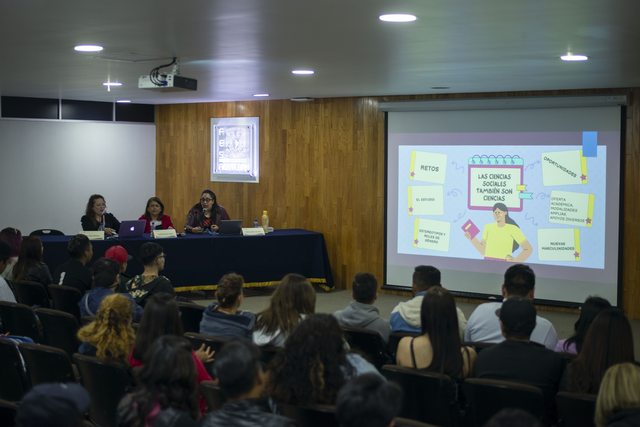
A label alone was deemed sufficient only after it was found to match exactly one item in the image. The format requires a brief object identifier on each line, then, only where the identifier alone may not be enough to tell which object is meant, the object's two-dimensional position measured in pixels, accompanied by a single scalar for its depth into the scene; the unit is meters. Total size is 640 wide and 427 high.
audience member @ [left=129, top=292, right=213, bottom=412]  4.14
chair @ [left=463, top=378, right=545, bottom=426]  3.73
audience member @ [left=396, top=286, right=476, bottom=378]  4.30
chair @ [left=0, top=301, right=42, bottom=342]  5.86
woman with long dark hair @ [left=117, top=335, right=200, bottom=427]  2.95
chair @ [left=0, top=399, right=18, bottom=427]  3.27
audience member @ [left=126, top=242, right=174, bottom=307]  6.13
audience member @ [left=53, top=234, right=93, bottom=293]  6.88
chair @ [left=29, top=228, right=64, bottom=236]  10.59
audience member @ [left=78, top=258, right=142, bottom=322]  5.83
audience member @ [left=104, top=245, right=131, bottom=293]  6.76
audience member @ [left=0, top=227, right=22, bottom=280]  7.20
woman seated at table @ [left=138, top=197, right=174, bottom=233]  11.09
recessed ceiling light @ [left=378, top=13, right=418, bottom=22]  5.48
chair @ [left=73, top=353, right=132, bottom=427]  4.18
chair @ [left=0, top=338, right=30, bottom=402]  4.74
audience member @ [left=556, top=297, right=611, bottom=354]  4.66
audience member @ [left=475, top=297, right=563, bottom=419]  4.12
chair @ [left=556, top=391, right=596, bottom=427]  3.66
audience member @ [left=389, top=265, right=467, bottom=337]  5.36
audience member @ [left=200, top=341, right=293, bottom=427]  2.75
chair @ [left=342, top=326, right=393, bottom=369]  5.10
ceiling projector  8.02
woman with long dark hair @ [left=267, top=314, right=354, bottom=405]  3.45
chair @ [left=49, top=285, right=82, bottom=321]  6.57
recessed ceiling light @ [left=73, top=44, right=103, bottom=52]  7.09
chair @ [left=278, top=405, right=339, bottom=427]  3.33
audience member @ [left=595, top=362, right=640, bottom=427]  2.94
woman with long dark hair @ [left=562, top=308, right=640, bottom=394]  3.86
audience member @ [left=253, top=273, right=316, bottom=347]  4.74
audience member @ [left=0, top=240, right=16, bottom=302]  6.31
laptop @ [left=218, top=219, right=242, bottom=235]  11.21
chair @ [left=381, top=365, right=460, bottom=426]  4.11
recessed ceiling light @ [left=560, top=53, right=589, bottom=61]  7.25
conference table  10.33
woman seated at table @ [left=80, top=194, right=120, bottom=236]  10.59
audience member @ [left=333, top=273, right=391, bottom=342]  5.34
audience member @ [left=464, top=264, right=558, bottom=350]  4.91
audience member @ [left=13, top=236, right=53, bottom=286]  7.15
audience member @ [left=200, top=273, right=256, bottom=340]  5.12
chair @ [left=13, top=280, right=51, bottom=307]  6.87
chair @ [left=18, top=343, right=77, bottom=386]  4.50
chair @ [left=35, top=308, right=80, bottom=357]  5.66
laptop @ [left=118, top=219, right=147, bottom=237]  10.42
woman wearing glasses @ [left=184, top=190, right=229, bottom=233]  11.50
